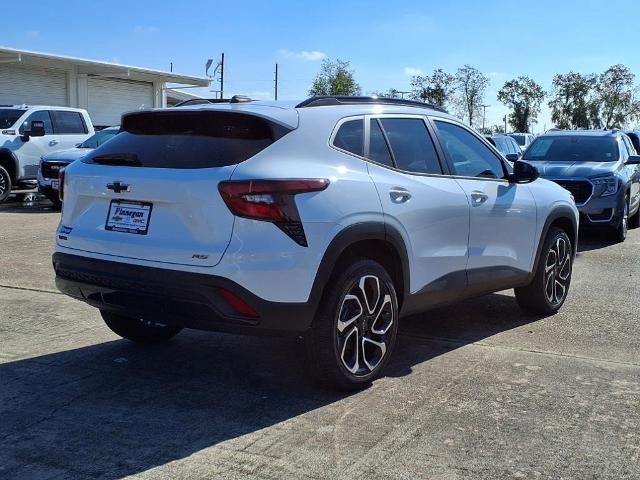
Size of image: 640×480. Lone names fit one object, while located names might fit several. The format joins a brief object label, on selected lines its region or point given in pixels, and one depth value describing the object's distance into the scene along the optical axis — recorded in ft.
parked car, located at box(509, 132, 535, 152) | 101.69
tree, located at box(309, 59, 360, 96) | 176.45
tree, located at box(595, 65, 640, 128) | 160.66
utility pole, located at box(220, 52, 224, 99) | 215.08
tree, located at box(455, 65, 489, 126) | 166.30
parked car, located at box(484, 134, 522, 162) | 68.60
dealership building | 85.40
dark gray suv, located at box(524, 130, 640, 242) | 36.65
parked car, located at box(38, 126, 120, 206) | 48.42
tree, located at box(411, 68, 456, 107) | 161.89
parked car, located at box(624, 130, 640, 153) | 62.23
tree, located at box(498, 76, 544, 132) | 173.58
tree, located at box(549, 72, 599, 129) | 163.53
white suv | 12.83
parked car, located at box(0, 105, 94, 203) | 52.11
